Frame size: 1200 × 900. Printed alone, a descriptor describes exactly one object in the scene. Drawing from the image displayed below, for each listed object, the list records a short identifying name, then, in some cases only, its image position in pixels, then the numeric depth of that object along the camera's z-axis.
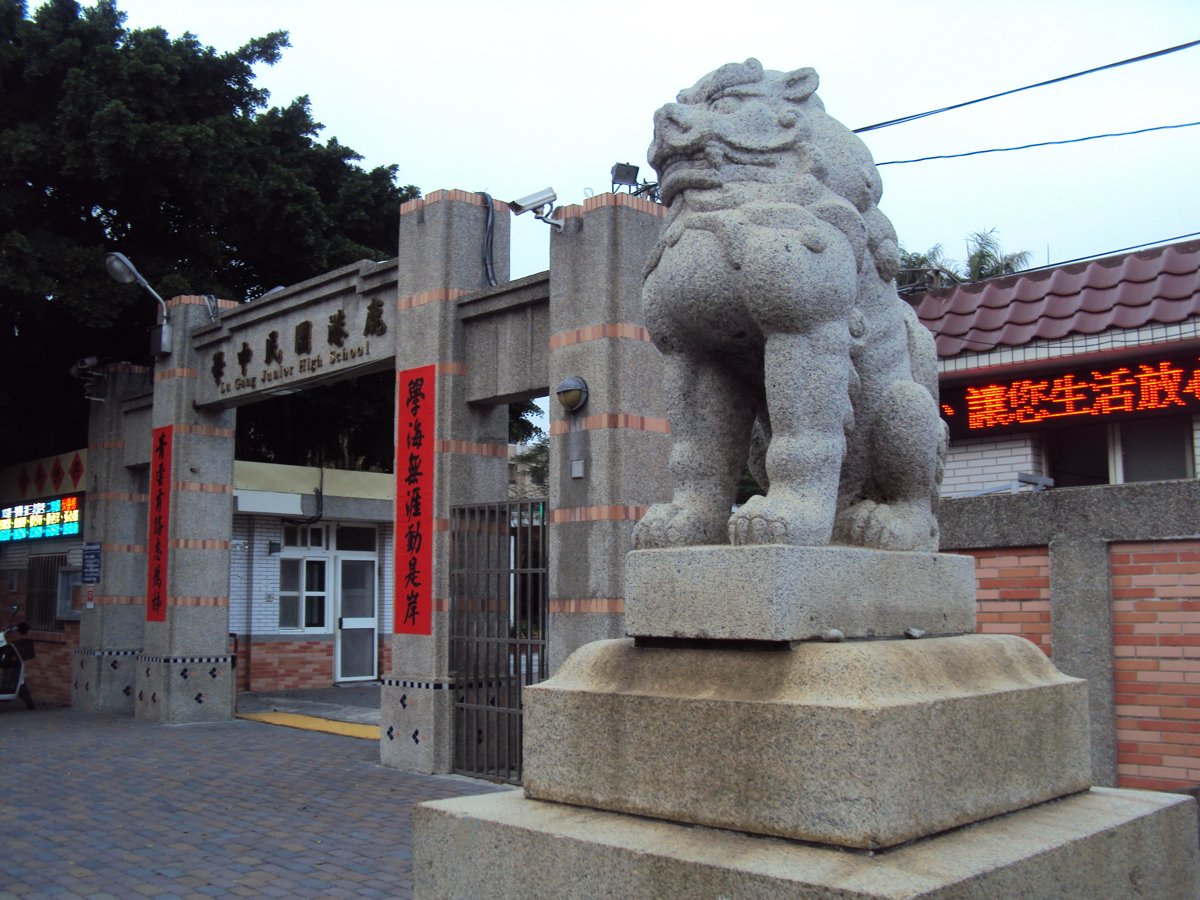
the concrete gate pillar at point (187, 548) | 13.47
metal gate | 9.22
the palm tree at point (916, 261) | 23.29
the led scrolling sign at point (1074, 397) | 7.71
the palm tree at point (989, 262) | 24.62
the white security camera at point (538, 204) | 9.10
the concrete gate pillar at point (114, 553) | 14.96
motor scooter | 15.42
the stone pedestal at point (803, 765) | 2.71
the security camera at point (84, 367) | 15.23
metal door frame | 18.44
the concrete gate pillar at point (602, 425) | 8.42
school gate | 8.57
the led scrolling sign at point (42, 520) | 16.42
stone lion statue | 3.28
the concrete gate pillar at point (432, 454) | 9.73
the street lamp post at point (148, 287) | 13.30
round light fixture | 8.57
